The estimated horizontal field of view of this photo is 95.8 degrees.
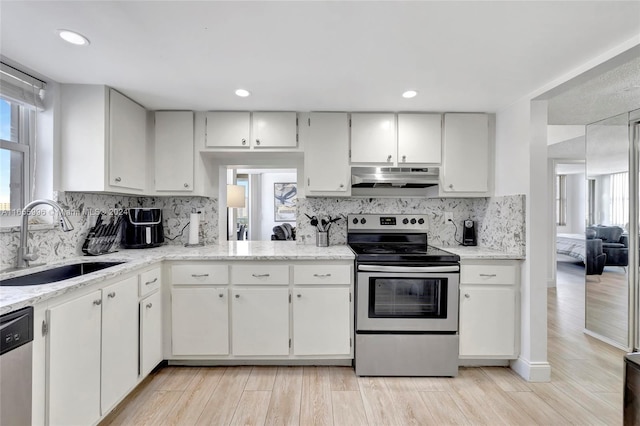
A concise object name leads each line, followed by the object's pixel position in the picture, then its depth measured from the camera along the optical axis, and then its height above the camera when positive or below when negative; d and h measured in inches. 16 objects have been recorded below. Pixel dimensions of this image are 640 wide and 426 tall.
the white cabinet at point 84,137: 82.4 +21.2
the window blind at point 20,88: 68.4 +31.1
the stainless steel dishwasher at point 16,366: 42.8 -24.0
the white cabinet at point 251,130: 102.2 +29.1
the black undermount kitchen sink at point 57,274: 65.4 -15.9
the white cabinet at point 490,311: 90.3 -30.5
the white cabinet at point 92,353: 53.3 -30.1
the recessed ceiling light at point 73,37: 58.7 +36.3
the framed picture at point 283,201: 262.1 +10.3
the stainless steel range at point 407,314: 87.0 -30.8
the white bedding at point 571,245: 234.8 -26.5
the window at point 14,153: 71.7 +14.9
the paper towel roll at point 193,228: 107.7 -6.0
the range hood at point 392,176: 99.4 +12.7
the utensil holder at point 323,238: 107.2 -9.5
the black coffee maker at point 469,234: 110.6 -7.9
